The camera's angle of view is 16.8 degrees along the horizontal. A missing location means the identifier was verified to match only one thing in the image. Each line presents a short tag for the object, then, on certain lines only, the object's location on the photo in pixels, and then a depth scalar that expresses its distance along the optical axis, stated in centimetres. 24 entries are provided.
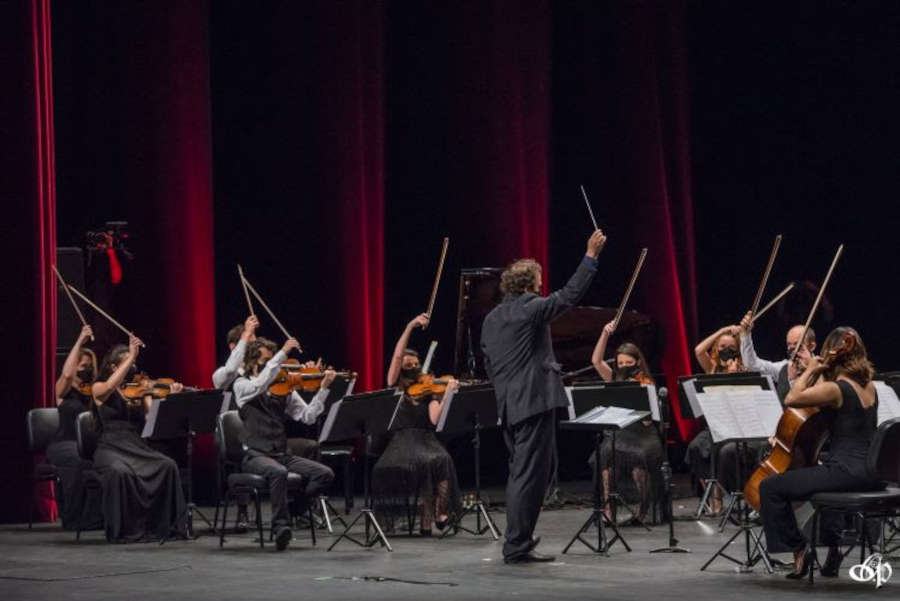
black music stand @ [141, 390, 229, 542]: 1786
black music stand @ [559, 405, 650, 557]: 1553
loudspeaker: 2162
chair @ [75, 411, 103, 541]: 1860
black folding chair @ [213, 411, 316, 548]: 1733
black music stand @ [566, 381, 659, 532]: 1789
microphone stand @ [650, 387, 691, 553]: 1610
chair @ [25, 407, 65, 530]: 1980
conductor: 1503
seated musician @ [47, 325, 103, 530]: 1936
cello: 1367
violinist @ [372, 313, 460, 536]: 1816
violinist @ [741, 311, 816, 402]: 1779
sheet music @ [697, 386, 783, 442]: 1529
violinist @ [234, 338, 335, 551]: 1757
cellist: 1340
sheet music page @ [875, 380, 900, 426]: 1538
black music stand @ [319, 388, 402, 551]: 1691
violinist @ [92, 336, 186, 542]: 1812
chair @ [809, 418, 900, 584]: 1316
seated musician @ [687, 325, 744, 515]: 1994
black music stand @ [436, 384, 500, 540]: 1753
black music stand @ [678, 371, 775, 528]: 1756
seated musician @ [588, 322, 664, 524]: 1895
